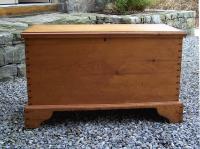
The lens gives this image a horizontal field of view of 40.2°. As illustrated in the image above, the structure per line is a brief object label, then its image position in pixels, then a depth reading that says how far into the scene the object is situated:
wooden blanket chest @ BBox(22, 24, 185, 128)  1.76
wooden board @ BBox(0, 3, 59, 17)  3.33
